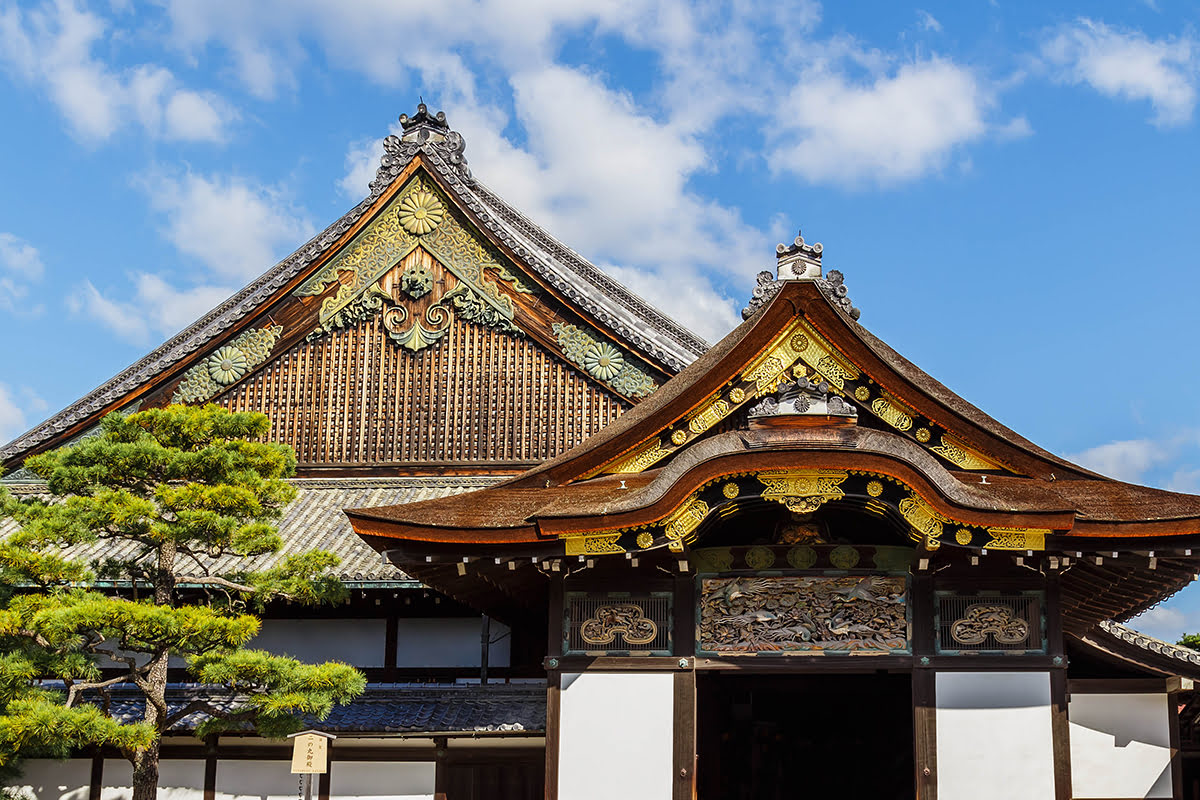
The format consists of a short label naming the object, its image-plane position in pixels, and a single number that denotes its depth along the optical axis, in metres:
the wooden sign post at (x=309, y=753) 12.54
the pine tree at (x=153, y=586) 12.10
